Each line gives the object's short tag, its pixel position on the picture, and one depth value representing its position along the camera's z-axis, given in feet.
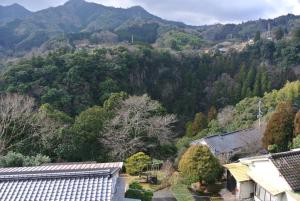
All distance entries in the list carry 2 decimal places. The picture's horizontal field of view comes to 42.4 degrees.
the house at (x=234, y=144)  80.12
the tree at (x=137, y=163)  67.85
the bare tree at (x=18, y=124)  74.18
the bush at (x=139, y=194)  51.29
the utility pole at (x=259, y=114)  99.83
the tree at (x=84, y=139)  76.23
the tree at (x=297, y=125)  69.05
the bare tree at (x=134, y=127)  82.12
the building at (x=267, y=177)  47.29
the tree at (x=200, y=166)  61.13
